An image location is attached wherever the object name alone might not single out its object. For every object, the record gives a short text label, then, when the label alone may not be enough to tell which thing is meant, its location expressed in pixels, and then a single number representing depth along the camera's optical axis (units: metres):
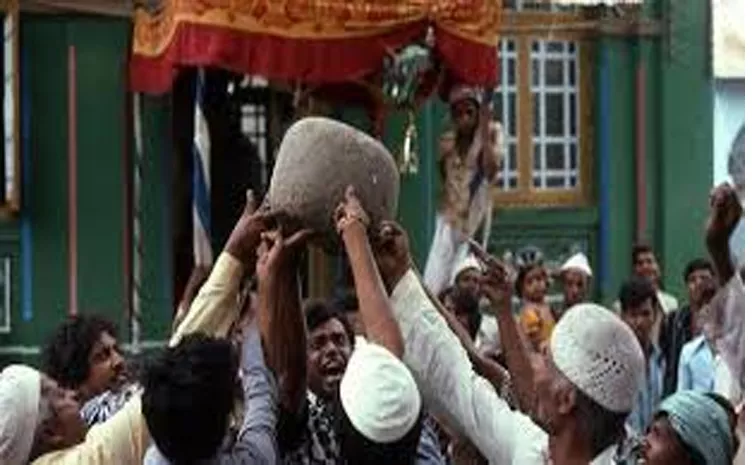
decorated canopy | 11.00
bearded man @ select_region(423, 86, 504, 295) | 11.73
